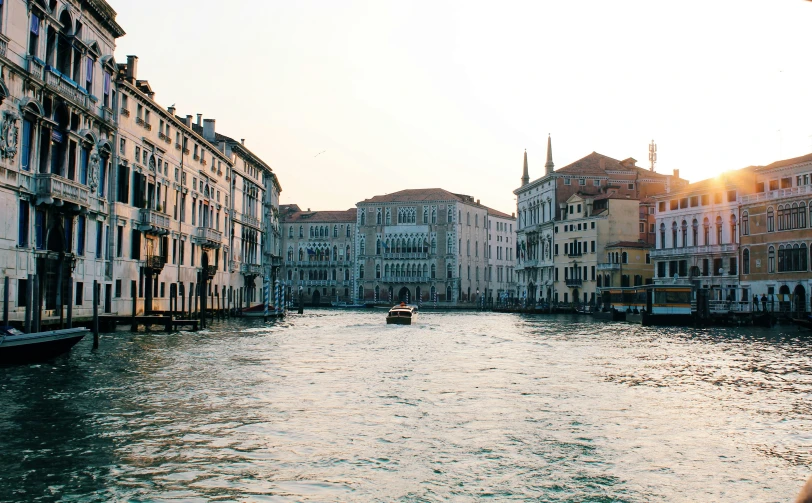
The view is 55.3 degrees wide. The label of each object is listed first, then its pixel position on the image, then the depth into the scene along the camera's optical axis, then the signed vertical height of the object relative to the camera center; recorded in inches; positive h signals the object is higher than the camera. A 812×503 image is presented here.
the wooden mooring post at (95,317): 822.1 -22.5
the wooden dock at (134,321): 1107.3 -35.1
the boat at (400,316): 1705.2 -39.4
